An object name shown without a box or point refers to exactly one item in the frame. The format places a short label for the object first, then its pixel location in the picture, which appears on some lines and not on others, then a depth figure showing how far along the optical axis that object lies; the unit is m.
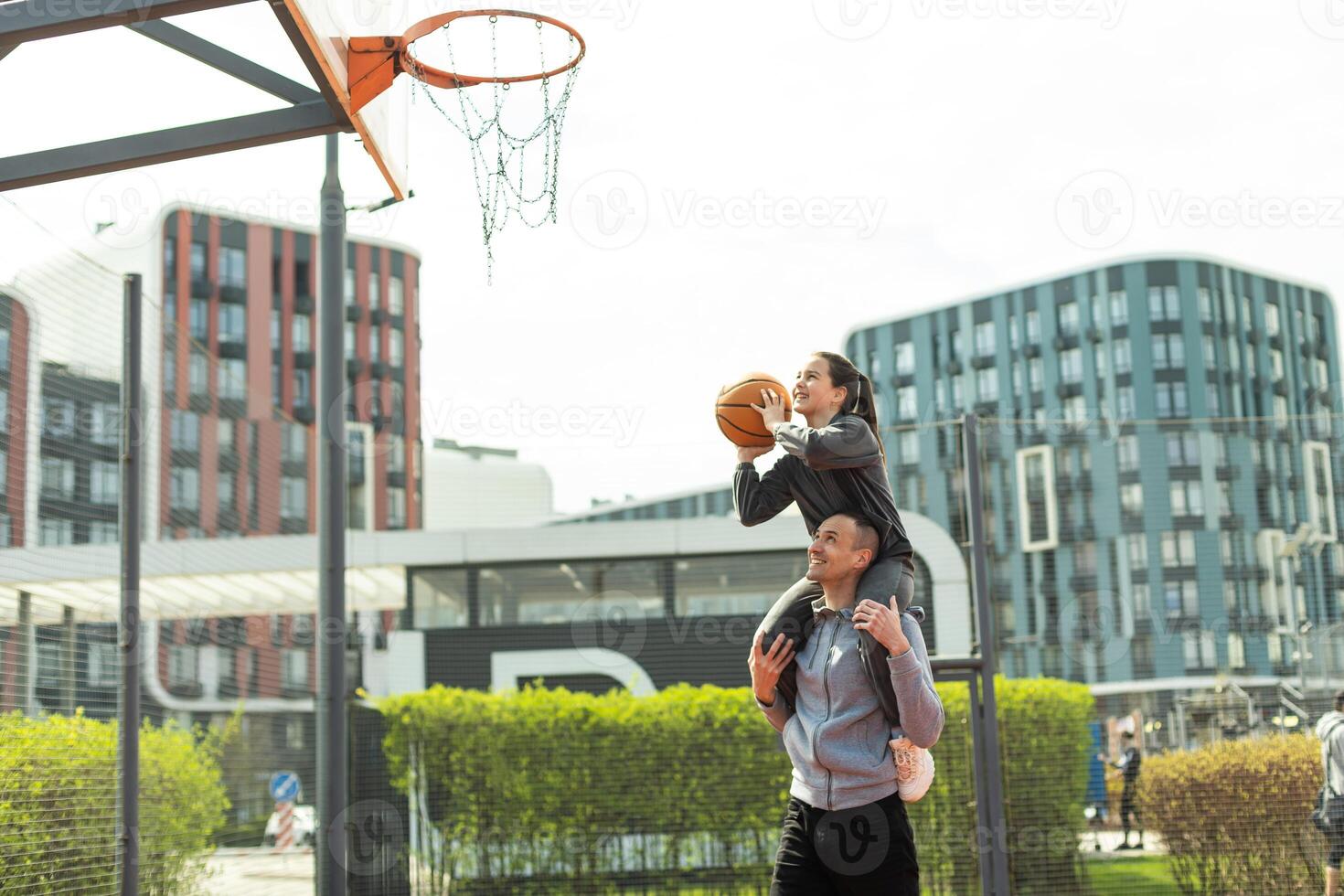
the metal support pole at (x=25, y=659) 5.61
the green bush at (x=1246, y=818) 8.58
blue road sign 13.51
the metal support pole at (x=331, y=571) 8.46
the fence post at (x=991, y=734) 8.07
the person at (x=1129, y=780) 9.19
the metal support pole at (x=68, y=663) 6.04
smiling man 3.79
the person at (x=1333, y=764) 8.38
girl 3.90
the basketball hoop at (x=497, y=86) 5.72
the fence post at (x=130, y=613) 6.23
